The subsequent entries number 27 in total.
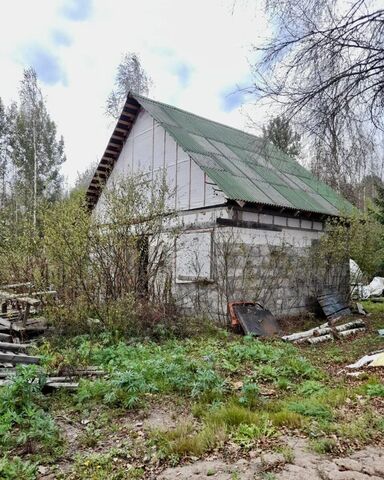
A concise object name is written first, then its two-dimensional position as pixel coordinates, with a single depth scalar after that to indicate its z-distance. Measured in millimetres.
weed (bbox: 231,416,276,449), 3400
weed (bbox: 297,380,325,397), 4594
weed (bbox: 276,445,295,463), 3070
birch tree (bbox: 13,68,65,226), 21656
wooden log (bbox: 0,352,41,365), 5277
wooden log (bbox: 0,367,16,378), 4867
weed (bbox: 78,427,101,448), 3525
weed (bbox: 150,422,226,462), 3295
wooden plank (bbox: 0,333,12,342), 7074
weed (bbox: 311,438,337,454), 3230
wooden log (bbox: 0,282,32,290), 8627
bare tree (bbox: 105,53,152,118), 24734
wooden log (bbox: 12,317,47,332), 7414
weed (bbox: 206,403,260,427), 3730
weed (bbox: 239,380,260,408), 4188
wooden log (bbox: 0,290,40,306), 7246
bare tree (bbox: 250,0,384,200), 4906
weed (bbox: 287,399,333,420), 3896
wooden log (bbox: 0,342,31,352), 6008
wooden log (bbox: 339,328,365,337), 8877
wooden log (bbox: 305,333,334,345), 8216
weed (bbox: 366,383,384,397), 4523
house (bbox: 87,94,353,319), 9477
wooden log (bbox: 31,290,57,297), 7746
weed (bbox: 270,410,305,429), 3703
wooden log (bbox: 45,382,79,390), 4642
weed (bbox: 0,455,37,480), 2953
